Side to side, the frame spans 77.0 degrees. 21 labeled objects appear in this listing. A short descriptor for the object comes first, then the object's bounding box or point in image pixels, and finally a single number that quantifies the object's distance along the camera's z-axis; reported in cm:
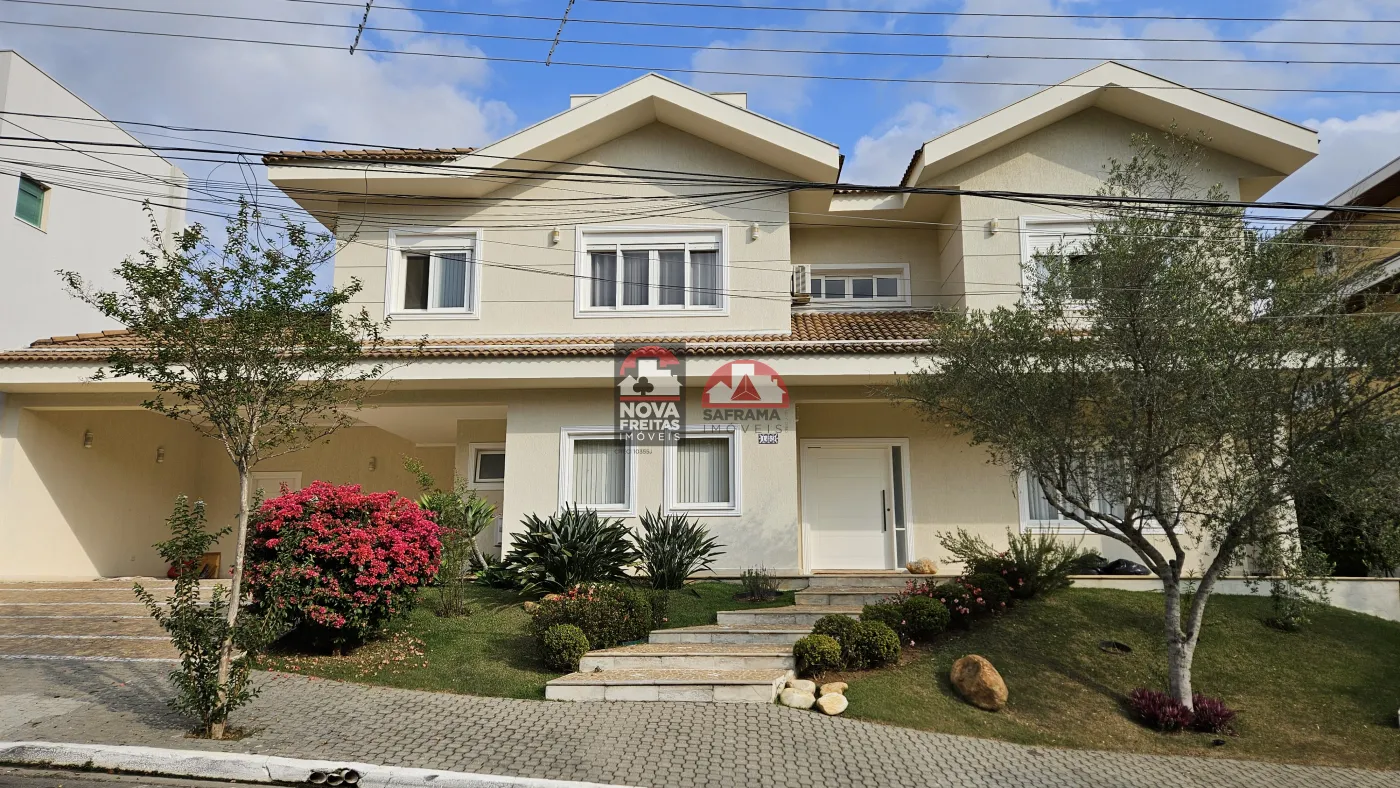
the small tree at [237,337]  763
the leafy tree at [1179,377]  812
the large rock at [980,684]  885
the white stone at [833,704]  845
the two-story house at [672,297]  1392
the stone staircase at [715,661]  864
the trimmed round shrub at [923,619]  1023
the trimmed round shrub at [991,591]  1090
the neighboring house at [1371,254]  865
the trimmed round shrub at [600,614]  1005
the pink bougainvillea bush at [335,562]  937
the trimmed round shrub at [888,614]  1031
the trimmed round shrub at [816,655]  930
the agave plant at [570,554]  1184
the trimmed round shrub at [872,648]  961
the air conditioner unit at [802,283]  1528
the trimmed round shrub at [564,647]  946
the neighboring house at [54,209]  1578
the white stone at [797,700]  855
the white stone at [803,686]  882
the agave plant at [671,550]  1223
